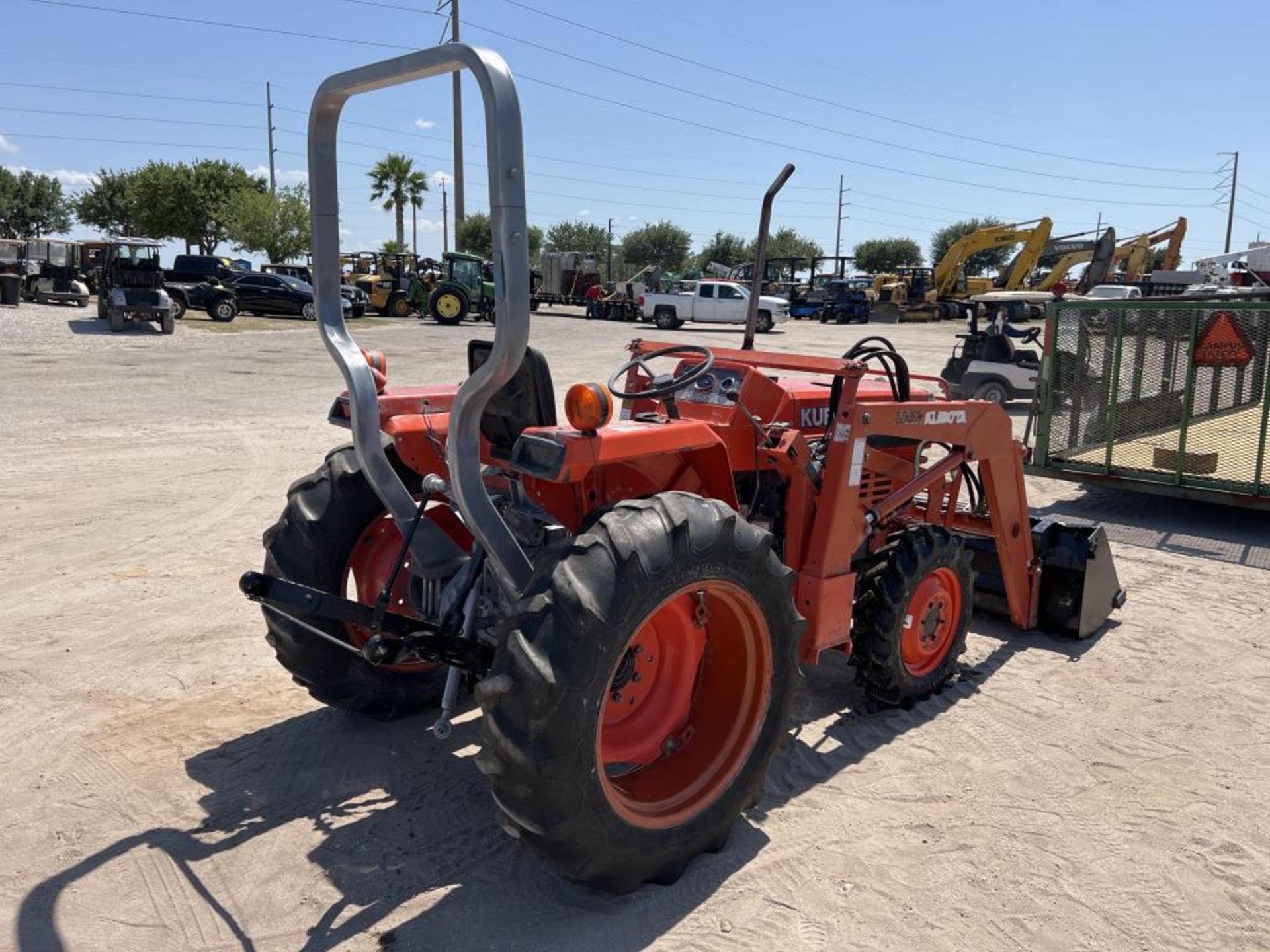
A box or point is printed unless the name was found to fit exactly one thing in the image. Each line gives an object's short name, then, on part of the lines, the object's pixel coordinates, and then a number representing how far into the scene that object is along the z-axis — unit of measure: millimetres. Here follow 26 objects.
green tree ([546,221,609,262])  69375
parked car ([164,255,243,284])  34250
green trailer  8758
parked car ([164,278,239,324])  26656
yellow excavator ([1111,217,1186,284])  31500
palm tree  57594
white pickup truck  33219
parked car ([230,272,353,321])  29094
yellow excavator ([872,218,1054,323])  29578
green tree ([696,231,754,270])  72062
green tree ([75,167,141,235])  57406
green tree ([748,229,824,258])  73250
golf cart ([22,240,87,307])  27969
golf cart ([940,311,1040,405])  15129
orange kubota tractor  2695
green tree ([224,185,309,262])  46062
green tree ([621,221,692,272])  71438
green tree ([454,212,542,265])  50312
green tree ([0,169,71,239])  57875
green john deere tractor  30125
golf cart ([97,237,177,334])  22516
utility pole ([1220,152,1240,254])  68062
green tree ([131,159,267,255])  49406
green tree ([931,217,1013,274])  63188
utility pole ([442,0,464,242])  37750
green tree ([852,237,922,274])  74562
